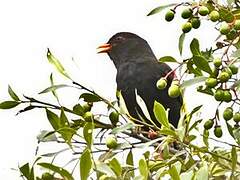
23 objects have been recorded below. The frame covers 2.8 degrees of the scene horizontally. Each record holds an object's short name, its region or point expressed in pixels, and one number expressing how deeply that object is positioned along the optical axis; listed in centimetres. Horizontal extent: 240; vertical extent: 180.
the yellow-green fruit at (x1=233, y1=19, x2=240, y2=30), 395
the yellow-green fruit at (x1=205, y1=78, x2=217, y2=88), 375
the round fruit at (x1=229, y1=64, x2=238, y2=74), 386
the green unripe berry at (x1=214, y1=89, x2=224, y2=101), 382
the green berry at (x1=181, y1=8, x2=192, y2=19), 414
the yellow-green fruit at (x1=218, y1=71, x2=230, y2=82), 372
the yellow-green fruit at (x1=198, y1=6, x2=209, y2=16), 406
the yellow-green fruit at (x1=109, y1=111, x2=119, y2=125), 407
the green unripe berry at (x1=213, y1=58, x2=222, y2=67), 382
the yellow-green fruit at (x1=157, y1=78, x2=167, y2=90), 422
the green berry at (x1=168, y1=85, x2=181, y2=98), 404
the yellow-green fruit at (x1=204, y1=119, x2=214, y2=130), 417
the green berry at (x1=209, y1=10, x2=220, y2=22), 401
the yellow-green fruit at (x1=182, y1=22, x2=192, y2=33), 413
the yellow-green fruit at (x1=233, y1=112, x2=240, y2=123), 399
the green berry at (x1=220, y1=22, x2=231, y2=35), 397
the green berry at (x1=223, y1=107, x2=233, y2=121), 400
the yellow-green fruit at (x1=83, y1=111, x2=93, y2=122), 403
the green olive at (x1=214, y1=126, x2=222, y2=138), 417
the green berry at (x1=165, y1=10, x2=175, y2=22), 436
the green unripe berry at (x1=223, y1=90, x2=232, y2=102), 383
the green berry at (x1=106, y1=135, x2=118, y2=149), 384
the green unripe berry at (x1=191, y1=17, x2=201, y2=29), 411
